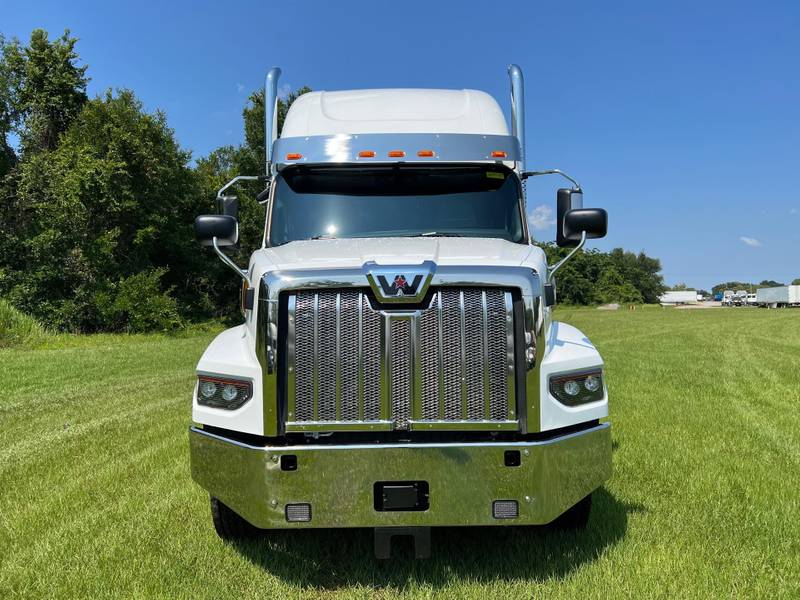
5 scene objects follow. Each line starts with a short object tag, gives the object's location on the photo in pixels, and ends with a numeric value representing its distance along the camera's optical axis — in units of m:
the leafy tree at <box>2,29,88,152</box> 29.84
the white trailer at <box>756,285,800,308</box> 82.75
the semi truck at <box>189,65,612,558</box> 3.34
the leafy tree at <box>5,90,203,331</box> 26.53
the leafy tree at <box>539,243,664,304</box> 92.75
